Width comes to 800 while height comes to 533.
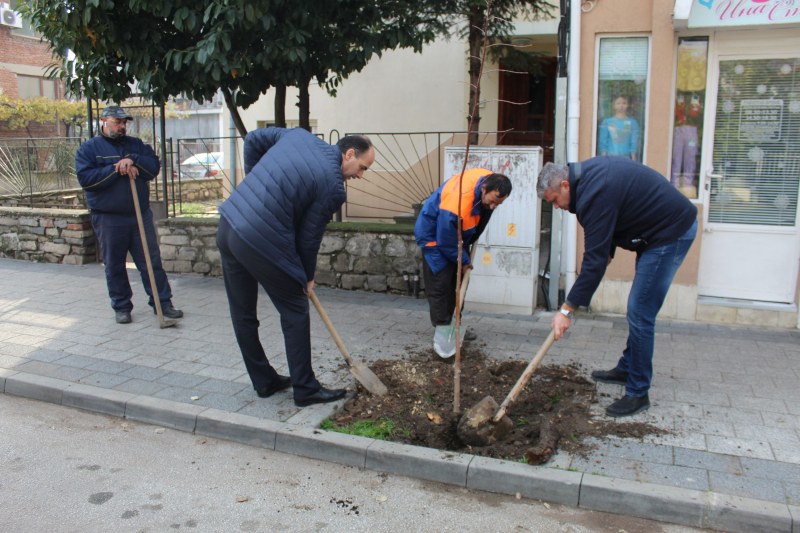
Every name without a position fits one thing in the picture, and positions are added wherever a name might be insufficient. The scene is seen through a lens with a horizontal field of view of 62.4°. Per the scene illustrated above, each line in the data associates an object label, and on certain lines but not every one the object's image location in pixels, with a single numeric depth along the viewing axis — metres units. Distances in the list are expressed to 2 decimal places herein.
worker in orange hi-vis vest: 4.75
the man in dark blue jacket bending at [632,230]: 3.83
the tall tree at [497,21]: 7.13
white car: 11.05
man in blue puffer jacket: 3.87
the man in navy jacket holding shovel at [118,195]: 6.09
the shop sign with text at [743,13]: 5.57
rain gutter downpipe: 6.21
